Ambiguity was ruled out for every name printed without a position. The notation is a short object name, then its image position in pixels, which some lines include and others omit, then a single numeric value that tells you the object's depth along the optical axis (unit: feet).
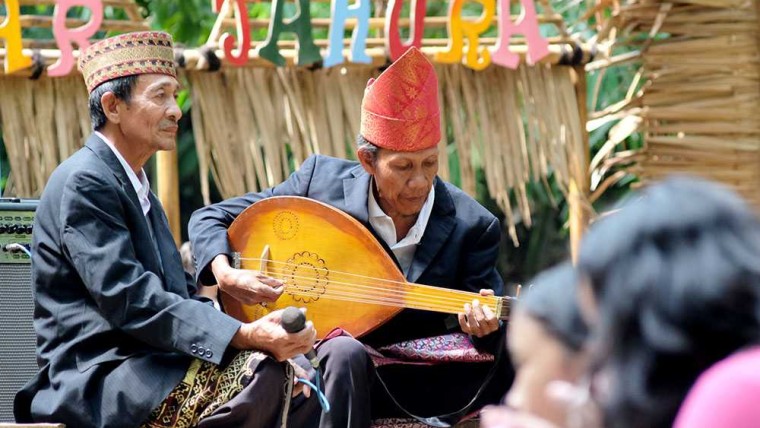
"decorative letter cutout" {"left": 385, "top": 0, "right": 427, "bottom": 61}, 34.05
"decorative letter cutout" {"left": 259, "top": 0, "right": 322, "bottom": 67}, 33.45
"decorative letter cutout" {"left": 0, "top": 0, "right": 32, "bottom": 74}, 32.37
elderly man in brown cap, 21.02
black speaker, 24.80
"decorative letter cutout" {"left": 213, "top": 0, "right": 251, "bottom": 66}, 33.38
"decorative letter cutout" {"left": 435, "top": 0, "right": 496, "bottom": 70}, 34.37
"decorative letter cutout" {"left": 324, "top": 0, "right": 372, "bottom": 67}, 33.86
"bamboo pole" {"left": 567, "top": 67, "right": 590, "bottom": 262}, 36.24
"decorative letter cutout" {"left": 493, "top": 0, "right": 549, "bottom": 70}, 34.62
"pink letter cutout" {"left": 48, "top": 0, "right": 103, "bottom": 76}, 32.67
